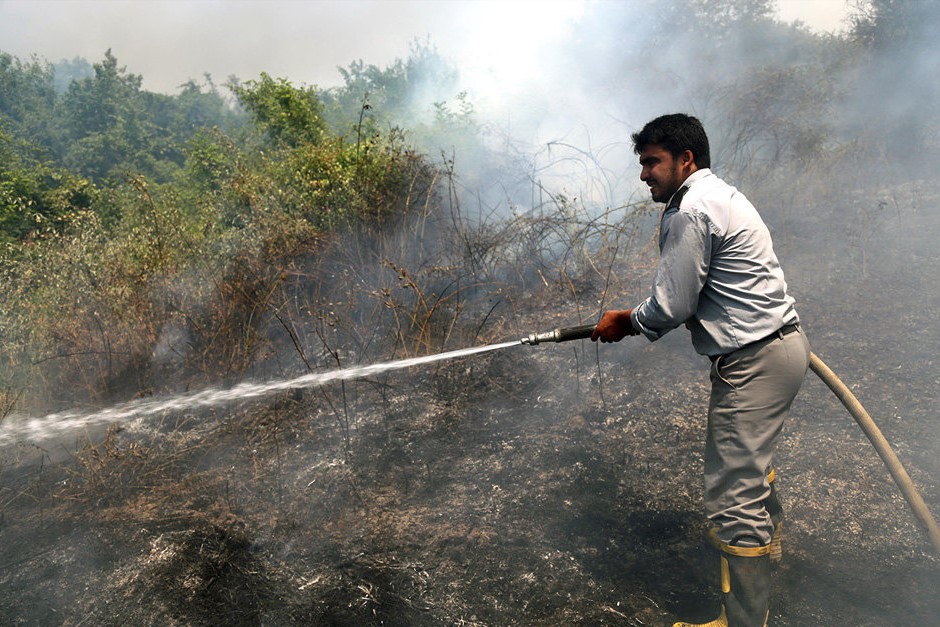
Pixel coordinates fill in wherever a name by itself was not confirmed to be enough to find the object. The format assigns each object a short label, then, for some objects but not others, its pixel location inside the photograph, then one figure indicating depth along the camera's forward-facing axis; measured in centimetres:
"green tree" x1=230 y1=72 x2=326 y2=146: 1120
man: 224
